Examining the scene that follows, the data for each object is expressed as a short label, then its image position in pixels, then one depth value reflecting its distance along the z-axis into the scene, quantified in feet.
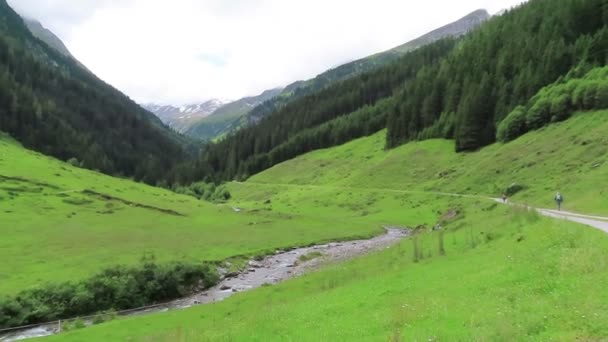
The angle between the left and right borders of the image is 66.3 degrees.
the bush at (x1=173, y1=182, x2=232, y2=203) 565.94
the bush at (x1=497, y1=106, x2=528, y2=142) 355.36
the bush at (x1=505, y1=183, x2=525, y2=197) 254.27
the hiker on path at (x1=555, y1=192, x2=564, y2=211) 156.46
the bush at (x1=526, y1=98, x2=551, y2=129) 336.90
